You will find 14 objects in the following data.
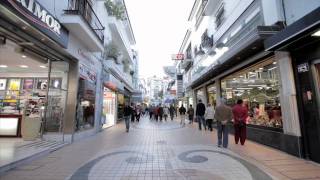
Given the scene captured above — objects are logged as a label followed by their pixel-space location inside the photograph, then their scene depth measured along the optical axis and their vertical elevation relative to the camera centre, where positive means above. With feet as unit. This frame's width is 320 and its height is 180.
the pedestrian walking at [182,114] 57.21 -0.90
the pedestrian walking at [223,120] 24.67 -1.20
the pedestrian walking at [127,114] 41.59 -0.45
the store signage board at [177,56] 88.63 +23.85
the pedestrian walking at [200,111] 43.86 -0.10
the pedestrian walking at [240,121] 25.99 -1.41
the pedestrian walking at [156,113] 73.82 -0.62
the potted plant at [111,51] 46.73 +14.29
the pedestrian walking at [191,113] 57.82 -0.65
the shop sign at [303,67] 19.01 +3.91
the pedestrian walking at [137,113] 70.96 -0.66
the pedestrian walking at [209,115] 40.37 -0.92
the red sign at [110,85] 45.46 +6.34
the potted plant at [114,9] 44.96 +23.35
